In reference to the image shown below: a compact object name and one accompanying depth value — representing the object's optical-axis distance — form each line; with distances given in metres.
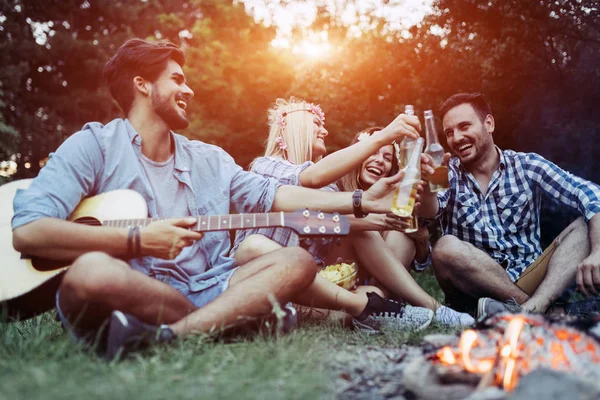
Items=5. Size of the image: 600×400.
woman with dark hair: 4.09
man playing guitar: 2.44
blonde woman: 3.25
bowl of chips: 3.53
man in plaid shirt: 3.65
